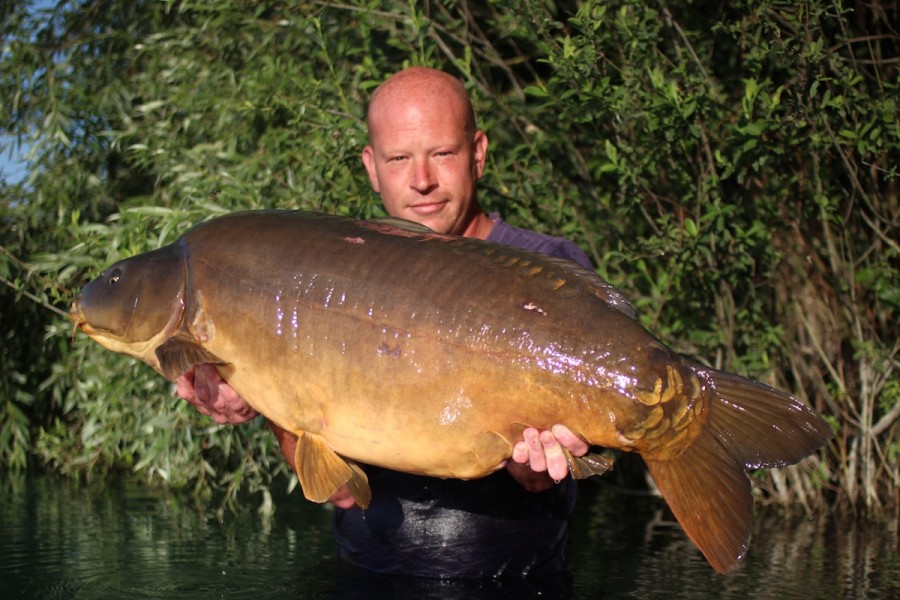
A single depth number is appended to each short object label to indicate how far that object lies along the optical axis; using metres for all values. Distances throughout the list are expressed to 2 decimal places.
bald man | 3.05
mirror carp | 2.14
